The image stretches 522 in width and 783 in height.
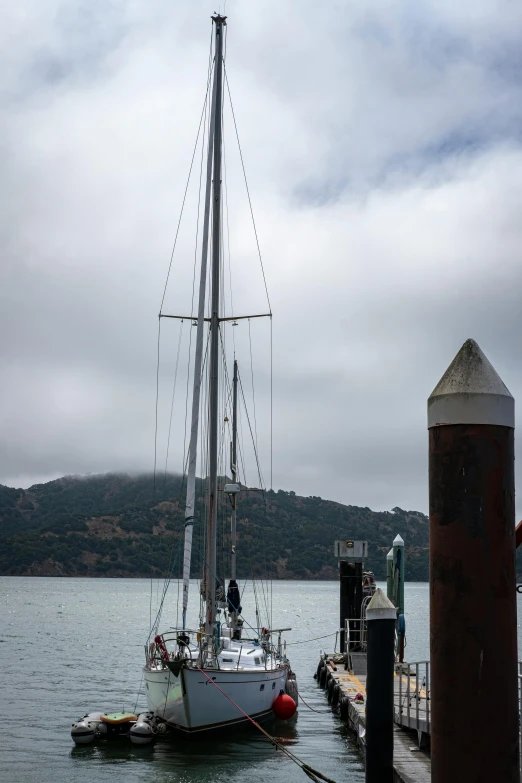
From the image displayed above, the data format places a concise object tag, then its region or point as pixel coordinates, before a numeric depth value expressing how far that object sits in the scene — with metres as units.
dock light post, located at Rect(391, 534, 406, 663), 32.38
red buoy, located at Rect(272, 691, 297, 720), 25.09
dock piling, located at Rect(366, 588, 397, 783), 11.91
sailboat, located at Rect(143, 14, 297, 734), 22.14
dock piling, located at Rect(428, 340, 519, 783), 6.43
